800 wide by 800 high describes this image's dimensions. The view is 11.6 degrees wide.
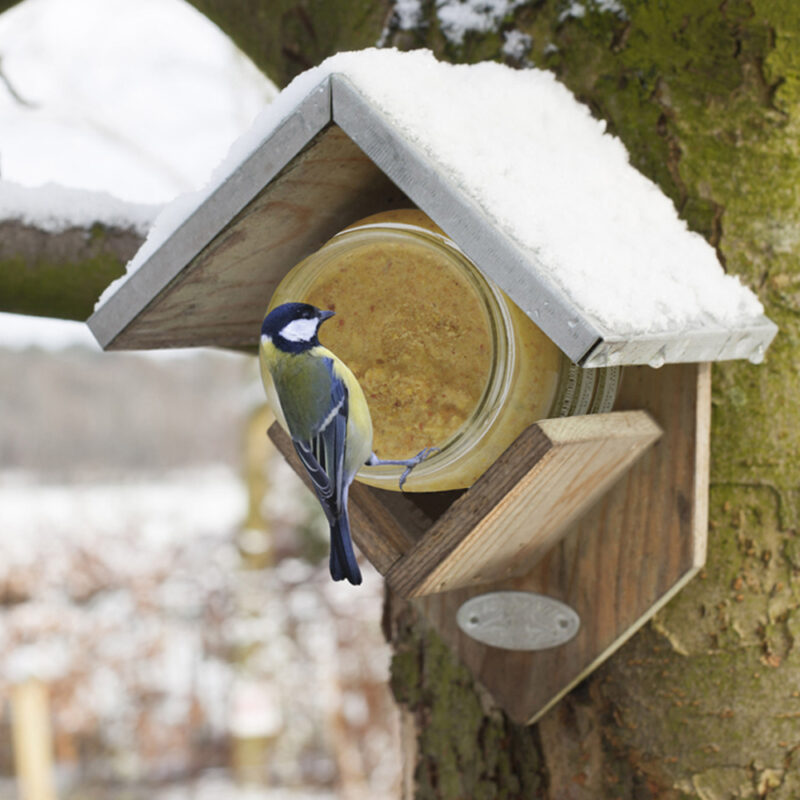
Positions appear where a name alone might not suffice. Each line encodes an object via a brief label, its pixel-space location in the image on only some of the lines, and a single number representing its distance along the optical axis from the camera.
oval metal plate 1.10
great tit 1.02
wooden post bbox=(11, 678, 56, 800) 3.03
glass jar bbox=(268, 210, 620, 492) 1.03
